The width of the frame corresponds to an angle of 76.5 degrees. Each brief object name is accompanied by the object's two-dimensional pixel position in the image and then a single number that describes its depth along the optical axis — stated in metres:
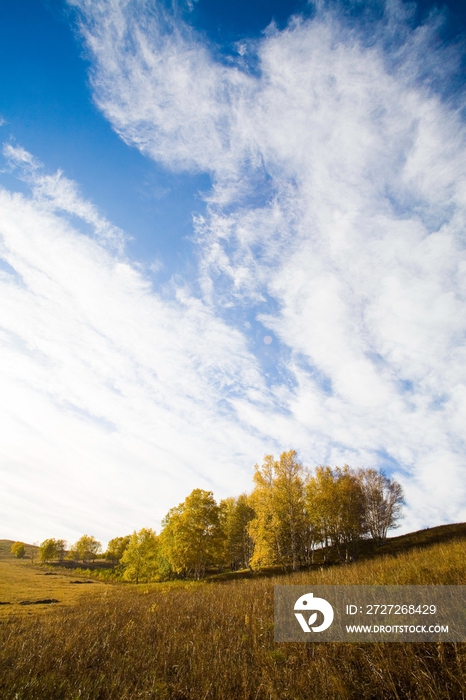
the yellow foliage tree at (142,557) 40.34
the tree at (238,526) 45.09
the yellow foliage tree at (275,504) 24.06
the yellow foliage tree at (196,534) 29.38
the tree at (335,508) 29.78
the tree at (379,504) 39.28
